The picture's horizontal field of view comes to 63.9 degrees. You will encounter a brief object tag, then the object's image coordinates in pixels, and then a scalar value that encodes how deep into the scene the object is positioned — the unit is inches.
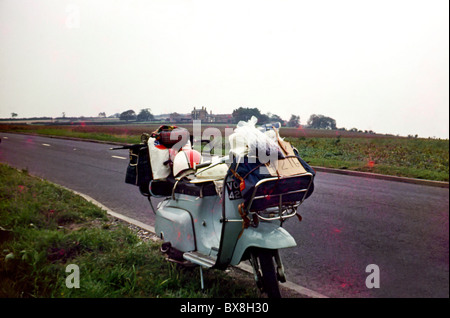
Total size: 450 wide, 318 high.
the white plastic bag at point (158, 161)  143.3
